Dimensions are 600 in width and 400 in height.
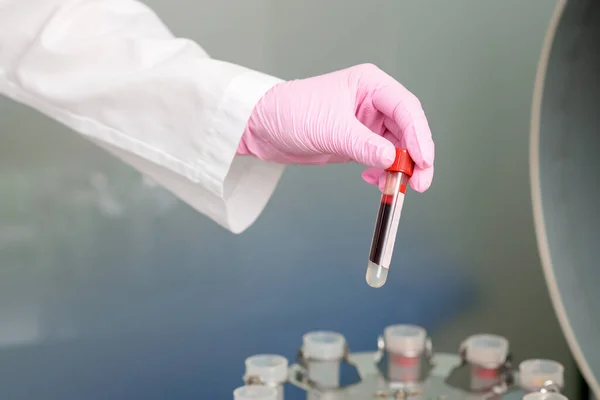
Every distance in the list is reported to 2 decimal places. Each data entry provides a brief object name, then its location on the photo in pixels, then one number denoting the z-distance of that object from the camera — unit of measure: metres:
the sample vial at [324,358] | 1.03
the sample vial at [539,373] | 0.94
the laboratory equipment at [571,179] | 0.90
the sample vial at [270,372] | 0.94
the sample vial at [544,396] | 0.81
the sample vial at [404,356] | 1.04
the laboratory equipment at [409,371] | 0.99
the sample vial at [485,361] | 1.03
